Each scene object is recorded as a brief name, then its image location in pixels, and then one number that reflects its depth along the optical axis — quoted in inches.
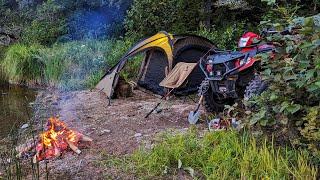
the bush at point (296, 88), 99.2
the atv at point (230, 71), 163.2
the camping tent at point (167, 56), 244.9
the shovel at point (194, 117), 169.9
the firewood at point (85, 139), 151.9
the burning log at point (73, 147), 140.7
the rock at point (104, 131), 168.4
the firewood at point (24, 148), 142.7
